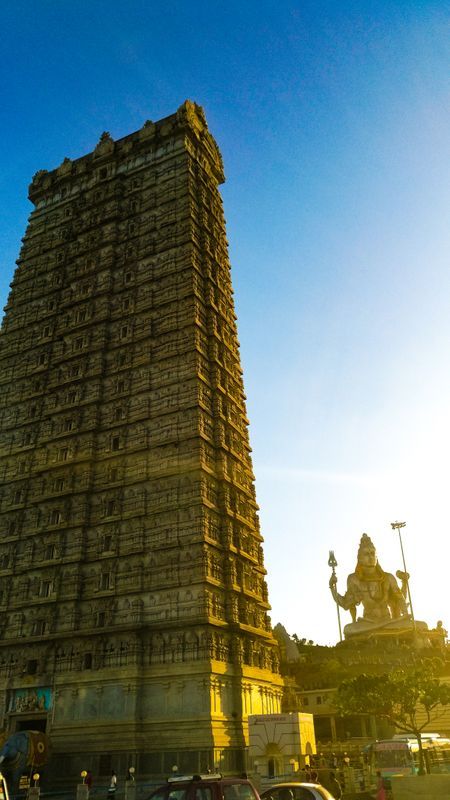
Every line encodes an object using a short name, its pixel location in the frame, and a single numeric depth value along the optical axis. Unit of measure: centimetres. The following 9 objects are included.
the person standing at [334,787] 2644
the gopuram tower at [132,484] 3525
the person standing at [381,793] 2170
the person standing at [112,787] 2897
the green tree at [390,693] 4512
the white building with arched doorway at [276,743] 3181
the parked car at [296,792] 1697
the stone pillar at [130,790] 2708
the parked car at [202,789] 1370
